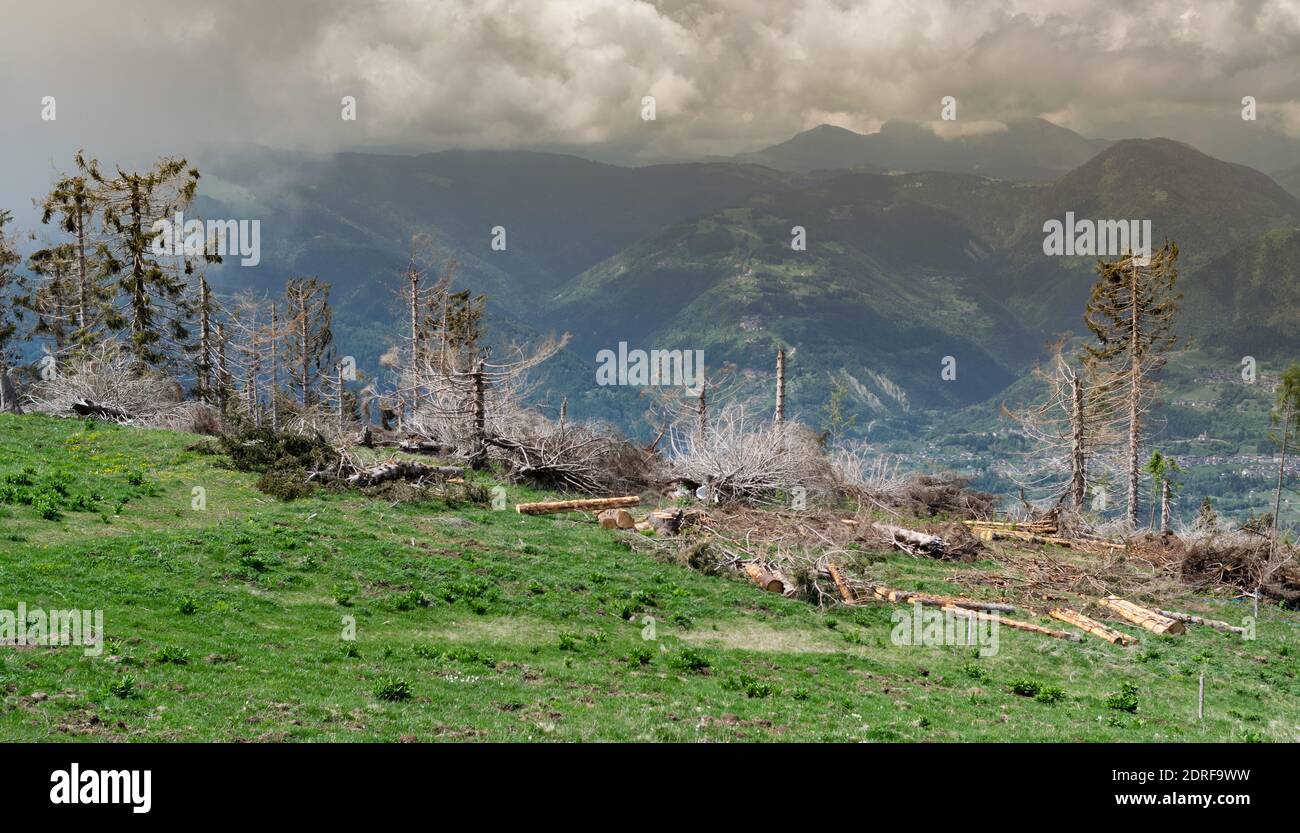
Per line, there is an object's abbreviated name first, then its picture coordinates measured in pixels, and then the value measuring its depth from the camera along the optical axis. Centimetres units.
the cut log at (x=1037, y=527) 3897
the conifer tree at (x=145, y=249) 4591
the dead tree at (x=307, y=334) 6581
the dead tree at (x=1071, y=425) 4559
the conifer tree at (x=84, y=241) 4800
